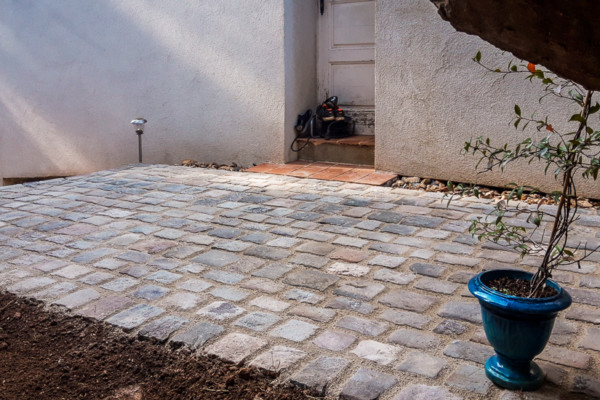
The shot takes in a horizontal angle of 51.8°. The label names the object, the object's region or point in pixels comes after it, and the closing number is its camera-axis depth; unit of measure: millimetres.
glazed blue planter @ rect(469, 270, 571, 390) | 2074
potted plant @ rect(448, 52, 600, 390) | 2070
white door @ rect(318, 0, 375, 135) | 6414
